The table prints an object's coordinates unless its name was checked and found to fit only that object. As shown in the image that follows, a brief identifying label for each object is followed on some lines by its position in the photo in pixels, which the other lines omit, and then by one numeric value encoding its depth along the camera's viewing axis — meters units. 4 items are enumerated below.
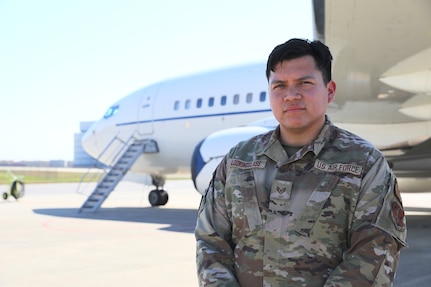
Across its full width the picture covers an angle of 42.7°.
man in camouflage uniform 1.78
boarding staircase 14.31
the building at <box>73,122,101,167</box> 76.75
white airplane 6.25
